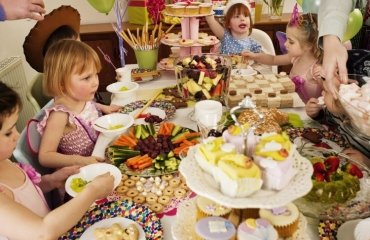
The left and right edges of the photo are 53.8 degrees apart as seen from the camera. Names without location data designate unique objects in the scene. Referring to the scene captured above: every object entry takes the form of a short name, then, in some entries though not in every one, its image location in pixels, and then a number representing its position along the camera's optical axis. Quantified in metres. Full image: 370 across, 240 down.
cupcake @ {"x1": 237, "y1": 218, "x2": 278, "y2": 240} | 0.68
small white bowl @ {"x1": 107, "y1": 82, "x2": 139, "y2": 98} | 1.81
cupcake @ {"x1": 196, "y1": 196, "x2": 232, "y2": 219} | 0.74
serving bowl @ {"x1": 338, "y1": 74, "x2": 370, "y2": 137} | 0.95
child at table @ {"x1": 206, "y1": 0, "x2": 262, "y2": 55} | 2.62
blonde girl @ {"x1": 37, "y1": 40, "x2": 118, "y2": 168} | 1.50
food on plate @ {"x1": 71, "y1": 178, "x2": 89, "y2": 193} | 1.06
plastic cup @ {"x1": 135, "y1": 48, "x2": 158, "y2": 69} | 2.11
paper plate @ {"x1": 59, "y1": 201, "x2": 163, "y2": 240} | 0.91
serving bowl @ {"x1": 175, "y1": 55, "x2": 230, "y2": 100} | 1.50
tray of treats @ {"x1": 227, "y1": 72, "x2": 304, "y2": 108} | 1.60
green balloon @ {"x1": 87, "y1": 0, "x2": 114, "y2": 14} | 2.15
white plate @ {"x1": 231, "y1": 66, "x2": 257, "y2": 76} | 1.93
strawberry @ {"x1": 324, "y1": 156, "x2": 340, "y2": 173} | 0.98
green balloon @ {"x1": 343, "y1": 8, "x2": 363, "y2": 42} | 2.10
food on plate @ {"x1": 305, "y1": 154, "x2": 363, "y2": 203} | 0.91
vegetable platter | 1.17
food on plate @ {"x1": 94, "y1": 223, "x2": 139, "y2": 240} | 0.88
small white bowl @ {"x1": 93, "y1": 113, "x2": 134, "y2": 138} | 1.42
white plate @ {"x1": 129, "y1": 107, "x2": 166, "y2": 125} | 1.55
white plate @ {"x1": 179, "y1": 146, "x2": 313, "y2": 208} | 0.61
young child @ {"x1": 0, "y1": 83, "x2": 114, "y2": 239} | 0.84
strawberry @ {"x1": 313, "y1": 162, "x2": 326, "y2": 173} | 0.97
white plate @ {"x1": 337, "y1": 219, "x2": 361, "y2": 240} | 0.82
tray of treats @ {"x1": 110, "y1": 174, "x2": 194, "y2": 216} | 1.02
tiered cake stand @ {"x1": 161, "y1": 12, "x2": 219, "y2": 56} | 2.12
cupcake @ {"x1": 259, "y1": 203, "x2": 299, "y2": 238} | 0.73
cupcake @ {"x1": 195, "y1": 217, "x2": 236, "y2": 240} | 0.69
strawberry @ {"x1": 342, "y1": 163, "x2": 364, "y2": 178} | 0.98
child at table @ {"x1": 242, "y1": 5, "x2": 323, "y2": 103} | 2.10
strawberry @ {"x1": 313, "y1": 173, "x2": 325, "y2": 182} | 0.95
